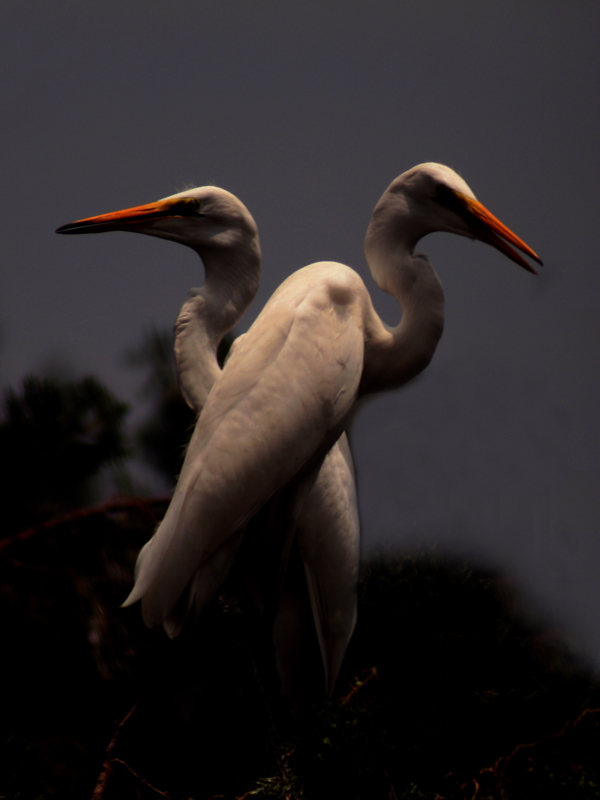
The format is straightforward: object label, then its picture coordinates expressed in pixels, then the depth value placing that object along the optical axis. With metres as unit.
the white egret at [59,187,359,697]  11.18
